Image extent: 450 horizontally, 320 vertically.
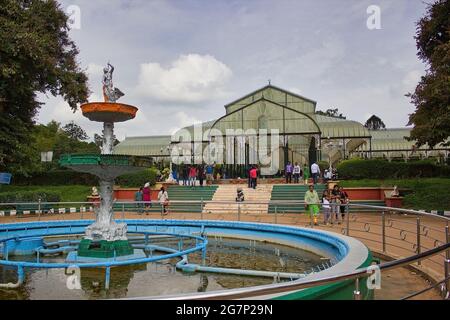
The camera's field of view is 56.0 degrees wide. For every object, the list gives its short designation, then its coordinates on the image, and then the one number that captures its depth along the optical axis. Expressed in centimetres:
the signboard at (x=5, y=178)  2012
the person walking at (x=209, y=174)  2903
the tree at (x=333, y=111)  8114
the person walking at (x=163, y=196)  1995
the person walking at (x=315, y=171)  2533
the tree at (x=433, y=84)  1725
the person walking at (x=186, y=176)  2907
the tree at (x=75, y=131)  7358
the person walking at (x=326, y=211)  1427
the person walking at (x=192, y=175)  2680
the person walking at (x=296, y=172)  2739
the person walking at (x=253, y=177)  2494
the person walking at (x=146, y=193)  2019
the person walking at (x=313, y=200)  1384
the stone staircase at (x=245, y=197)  2120
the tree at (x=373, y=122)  5397
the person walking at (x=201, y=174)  2720
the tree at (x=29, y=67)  1925
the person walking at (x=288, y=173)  2752
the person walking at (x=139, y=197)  2111
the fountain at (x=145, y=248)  731
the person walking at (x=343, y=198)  1565
